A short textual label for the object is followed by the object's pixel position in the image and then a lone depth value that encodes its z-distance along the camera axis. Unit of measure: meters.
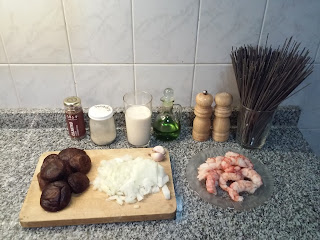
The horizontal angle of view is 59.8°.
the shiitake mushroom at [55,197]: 0.71
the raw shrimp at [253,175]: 0.80
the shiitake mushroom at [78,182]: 0.75
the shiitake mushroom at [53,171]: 0.75
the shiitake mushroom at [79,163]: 0.81
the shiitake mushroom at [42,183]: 0.76
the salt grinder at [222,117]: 0.93
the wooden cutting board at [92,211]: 0.71
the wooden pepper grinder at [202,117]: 0.93
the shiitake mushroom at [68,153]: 0.83
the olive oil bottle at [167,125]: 1.00
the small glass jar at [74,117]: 0.93
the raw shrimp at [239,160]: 0.84
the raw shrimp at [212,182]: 0.79
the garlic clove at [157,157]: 0.88
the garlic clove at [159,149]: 0.90
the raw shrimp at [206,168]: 0.84
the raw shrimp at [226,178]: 0.80
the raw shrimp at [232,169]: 0.82
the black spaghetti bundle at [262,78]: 0.81
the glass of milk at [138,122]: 0.92
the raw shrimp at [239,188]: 0.77
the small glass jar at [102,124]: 0.91
